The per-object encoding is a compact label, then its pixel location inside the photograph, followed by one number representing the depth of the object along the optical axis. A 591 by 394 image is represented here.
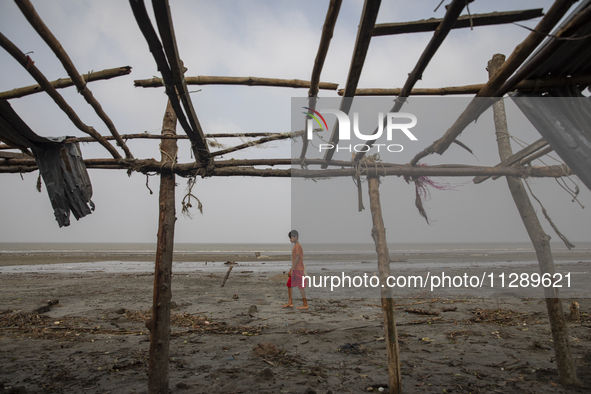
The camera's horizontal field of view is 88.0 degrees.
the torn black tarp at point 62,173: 3.99
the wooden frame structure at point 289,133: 2.22
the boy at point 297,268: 8.59
